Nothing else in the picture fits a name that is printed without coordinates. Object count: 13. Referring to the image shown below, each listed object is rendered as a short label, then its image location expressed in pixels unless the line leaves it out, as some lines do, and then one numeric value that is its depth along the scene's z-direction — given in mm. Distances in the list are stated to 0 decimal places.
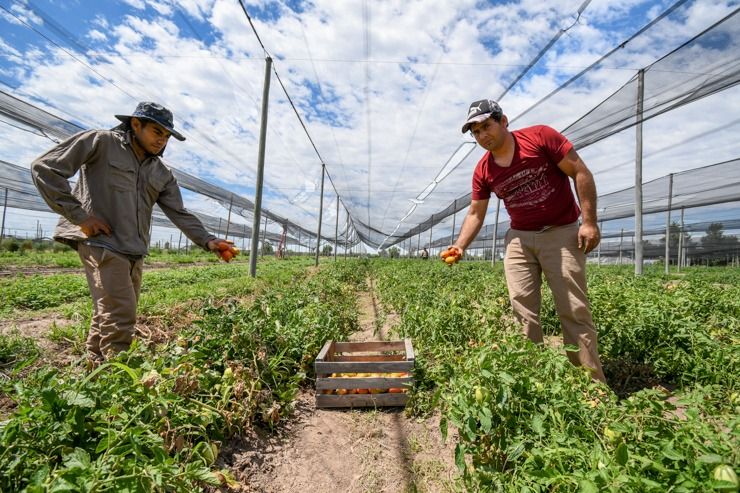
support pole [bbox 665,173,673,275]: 16625
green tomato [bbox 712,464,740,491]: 935
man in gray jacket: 2402
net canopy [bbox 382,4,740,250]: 5941
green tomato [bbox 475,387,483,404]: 1645
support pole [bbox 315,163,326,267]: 22645
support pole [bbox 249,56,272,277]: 8938
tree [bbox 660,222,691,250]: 34778
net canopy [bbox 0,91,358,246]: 9477
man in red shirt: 2672
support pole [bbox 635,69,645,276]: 9547
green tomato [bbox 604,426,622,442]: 1394
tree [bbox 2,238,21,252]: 21712
